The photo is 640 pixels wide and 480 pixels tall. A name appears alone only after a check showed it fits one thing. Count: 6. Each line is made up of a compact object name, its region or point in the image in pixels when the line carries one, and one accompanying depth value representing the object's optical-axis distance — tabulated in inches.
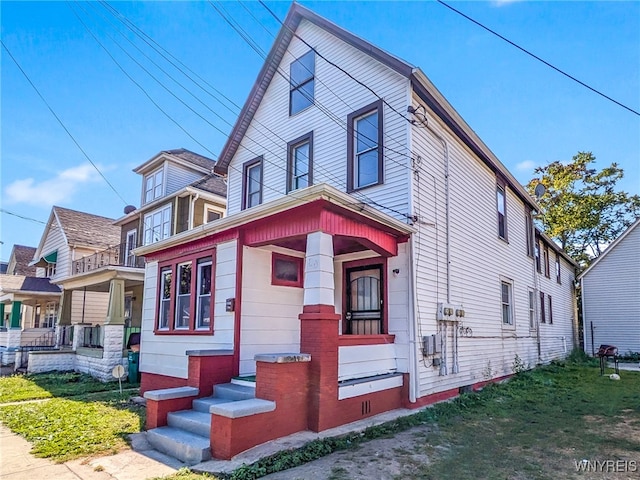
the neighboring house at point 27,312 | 790.5
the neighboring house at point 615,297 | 803.4
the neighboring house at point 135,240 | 552.1
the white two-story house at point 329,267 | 242.5
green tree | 1163.3
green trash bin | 481.1
